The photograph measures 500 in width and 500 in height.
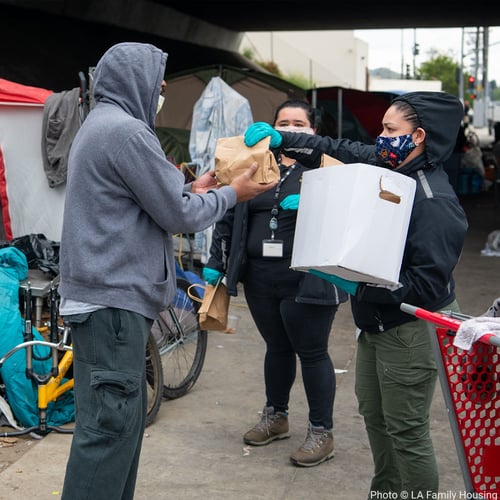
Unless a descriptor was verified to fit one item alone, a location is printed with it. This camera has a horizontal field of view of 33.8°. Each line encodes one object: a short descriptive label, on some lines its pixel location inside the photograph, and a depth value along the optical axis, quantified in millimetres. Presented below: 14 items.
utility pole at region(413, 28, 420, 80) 50875
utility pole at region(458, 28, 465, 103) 49500
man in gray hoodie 2730
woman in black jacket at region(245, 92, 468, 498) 3035
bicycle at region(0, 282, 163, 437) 4496
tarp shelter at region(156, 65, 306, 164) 10094
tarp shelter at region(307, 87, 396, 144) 15094
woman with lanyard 4188
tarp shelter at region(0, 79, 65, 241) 6398
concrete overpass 17812
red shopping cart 2504
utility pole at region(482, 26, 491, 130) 46072
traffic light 48400
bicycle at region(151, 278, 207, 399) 5340
